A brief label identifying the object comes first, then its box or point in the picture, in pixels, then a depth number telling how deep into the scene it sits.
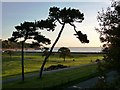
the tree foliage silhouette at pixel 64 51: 38.49
